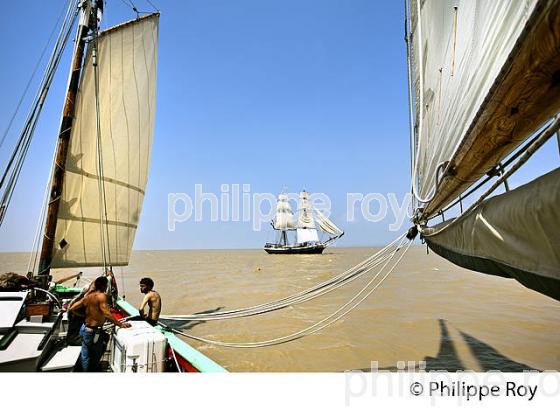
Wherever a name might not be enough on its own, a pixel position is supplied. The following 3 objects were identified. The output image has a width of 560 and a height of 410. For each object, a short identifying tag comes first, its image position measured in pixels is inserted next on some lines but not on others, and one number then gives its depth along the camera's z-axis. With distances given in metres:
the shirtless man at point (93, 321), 4.71
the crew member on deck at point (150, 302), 5.77
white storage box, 4.04
